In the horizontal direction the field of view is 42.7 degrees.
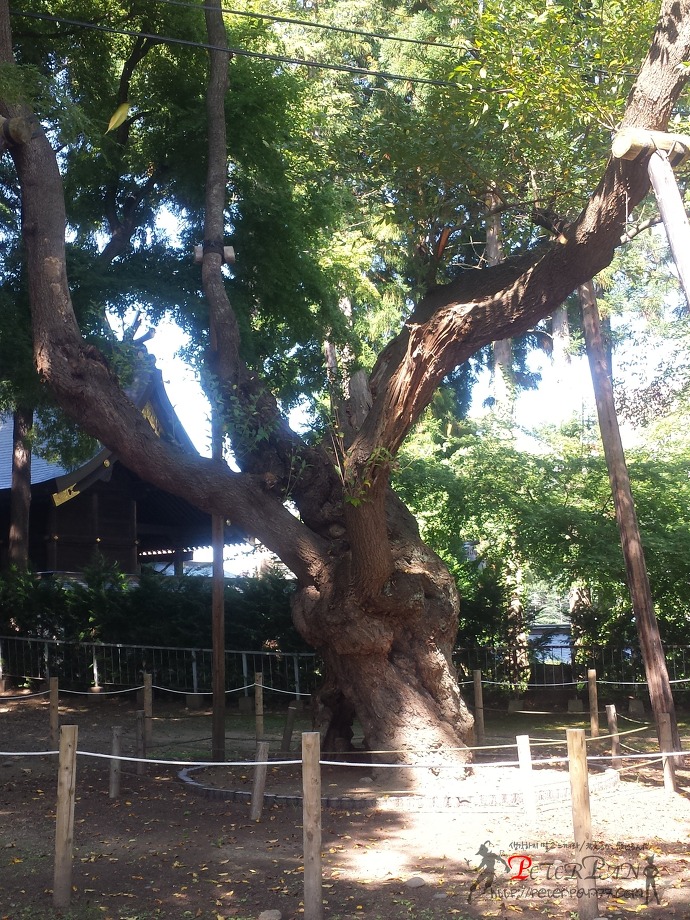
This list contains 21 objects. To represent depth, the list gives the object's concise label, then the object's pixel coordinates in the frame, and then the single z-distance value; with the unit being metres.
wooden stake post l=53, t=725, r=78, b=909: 5.85
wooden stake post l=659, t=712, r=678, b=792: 9.98
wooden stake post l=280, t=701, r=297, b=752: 10.85
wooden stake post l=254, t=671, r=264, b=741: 10.58
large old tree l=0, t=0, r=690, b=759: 9.14
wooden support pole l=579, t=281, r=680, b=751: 10.22
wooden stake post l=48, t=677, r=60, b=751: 11.01
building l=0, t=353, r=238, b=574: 20.16
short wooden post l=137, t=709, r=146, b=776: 10.43
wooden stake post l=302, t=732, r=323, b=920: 5.40
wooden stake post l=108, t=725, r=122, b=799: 9.17
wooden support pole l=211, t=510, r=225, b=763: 10.43
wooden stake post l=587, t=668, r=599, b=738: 11.68
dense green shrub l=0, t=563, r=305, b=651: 18.16
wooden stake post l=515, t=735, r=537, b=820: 7.90
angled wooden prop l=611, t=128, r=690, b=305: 5.64
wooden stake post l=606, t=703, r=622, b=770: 10.49
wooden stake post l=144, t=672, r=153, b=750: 10.85
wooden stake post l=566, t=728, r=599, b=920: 5.49
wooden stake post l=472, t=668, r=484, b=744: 11.65
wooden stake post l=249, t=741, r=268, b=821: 8.08
